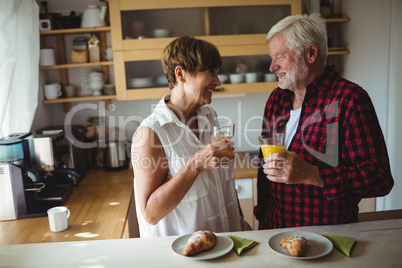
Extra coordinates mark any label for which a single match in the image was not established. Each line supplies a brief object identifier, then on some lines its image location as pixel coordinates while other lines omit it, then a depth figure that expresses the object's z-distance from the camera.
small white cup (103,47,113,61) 3.19
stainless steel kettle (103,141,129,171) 3.14
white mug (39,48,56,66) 3.08
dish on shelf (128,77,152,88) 3.08
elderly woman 1.41
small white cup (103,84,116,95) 3.24
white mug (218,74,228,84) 3.12
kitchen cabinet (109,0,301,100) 2.97
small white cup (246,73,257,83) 3.16
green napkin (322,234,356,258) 1.21
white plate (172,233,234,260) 1.21
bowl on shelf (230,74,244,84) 3.15
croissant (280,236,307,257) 1.18
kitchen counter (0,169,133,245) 1.90
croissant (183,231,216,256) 1.22
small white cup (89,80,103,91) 3.21
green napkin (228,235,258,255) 1.24
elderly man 1.42
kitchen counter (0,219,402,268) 1.17
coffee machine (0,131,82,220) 2.06
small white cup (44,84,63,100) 3.15
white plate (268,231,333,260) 1.20
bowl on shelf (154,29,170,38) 3.00
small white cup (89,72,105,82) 3.21
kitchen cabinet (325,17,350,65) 3.28
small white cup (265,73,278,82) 3.17
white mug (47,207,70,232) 1.94
